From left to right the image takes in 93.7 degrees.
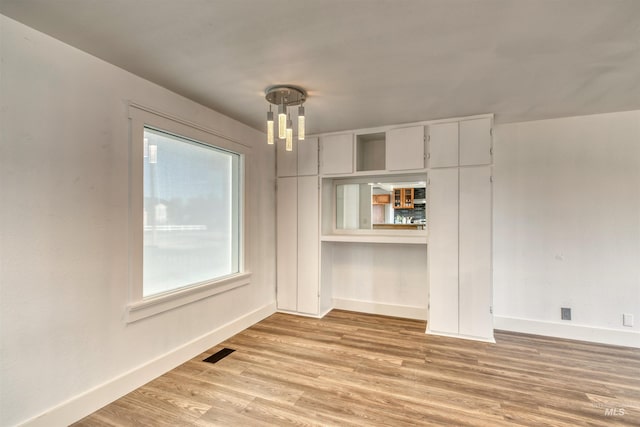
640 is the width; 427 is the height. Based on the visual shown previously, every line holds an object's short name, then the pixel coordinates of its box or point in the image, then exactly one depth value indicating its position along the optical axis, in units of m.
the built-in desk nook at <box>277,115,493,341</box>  3.23
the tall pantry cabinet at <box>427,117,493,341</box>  3.18
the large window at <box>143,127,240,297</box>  2.52
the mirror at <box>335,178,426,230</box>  3.76
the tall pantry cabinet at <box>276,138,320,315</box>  3.95
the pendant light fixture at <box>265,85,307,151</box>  2.42
